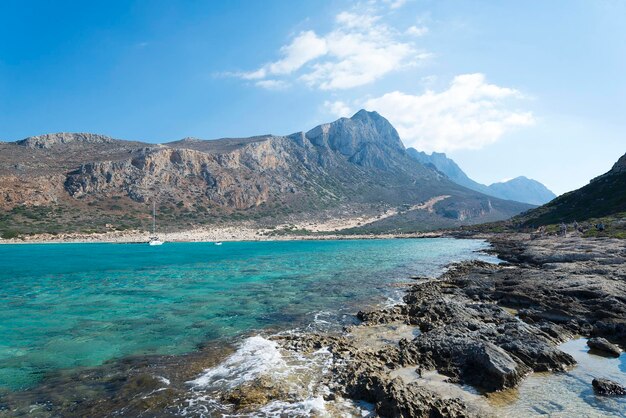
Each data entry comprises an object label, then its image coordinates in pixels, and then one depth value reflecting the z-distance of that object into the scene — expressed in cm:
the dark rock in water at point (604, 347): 1378
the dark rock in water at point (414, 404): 892
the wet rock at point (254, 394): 1010
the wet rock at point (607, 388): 1035
